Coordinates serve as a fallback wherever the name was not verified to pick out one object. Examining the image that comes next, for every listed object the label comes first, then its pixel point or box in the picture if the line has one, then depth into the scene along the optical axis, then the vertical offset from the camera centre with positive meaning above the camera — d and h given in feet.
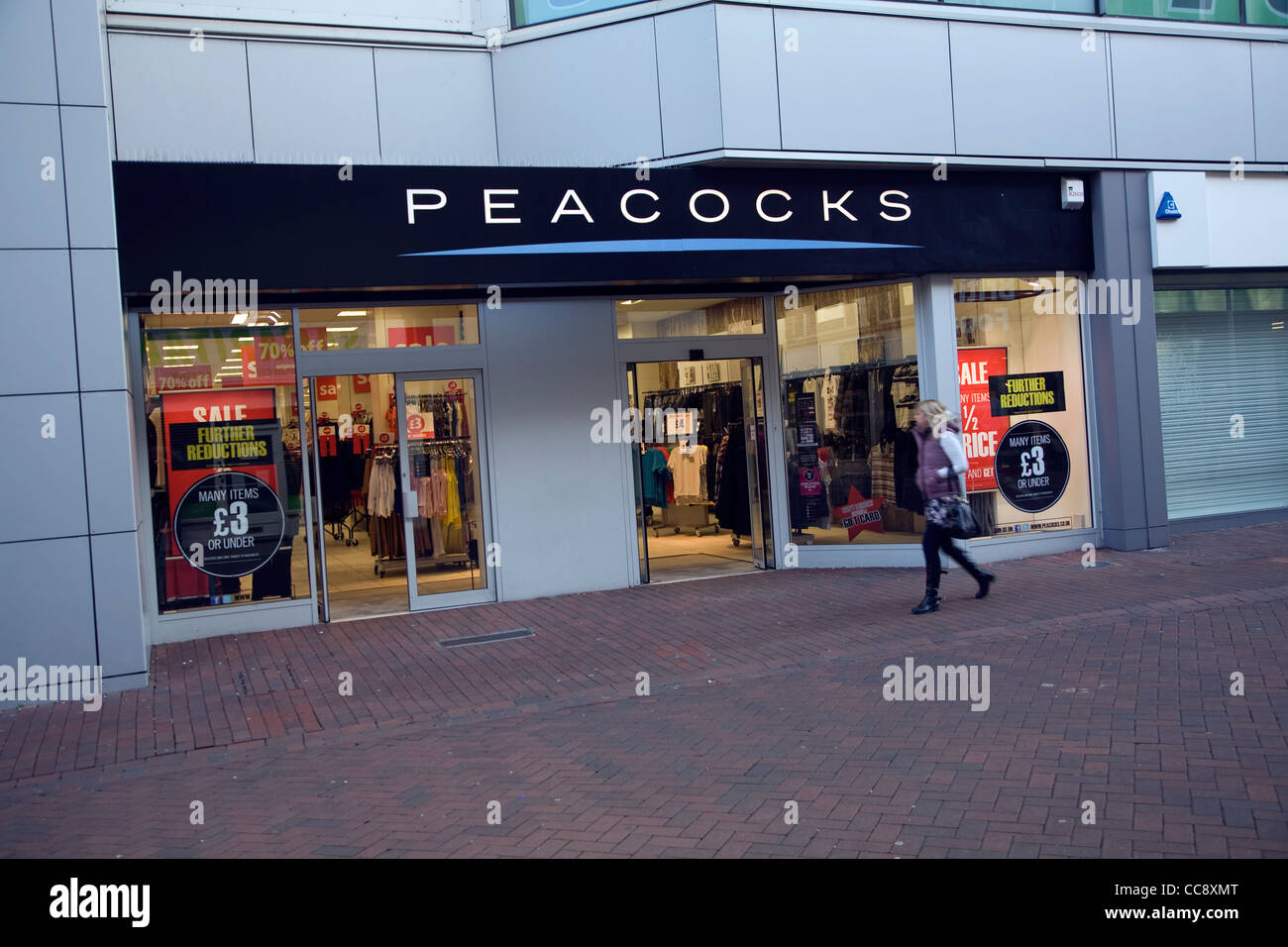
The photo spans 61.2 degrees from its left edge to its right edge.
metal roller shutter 41.81 +1.33
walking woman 30.09 -0.67
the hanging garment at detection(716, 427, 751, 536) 42.06 -1.20
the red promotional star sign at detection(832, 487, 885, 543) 38.52 -2.16
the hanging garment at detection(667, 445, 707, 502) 47.93 -0.34
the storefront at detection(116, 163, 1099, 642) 31.07 +3.54
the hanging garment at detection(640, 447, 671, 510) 48.73 -0.46
